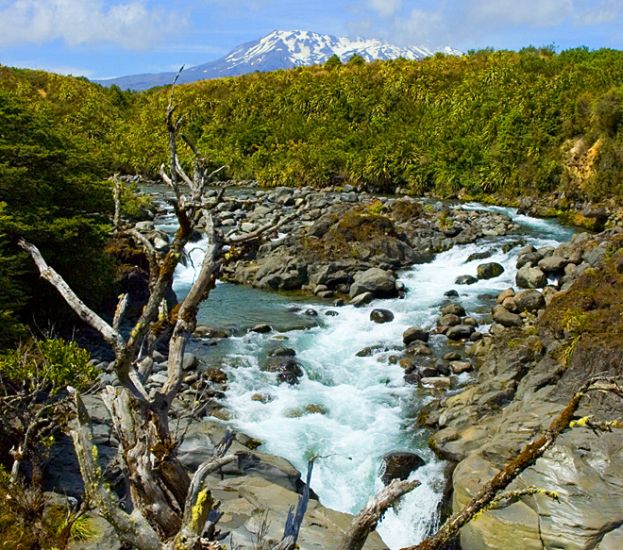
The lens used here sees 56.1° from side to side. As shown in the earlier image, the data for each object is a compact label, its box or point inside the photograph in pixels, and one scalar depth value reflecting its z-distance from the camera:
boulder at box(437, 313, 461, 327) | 20.47
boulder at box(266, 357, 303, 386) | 17.05
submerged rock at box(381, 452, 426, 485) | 12.66
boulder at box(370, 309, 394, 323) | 21.46
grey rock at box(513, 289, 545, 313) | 20.80
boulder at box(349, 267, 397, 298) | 24.03
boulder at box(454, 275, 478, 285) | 25.47
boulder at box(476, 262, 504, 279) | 25.72
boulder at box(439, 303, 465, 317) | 21.30
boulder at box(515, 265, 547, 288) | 23.22
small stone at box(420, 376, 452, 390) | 16.50
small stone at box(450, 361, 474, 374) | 17.34
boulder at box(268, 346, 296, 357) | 18.67
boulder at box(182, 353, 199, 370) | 17.22
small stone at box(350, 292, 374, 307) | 23.39
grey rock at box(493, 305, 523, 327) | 19.73
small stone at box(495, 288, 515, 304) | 22.08
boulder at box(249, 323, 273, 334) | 20.84
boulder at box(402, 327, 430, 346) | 19.34
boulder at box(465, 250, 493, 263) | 27.66
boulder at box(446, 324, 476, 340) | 19.72
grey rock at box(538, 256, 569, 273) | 23.73
